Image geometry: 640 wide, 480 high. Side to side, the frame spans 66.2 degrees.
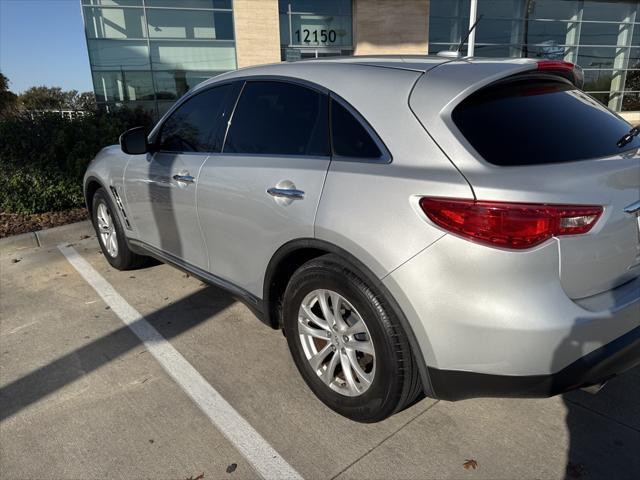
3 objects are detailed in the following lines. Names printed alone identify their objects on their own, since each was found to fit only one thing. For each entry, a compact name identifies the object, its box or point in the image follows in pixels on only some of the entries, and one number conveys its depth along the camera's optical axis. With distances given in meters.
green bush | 6.38
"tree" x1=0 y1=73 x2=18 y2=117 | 18.39
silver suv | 1.81
